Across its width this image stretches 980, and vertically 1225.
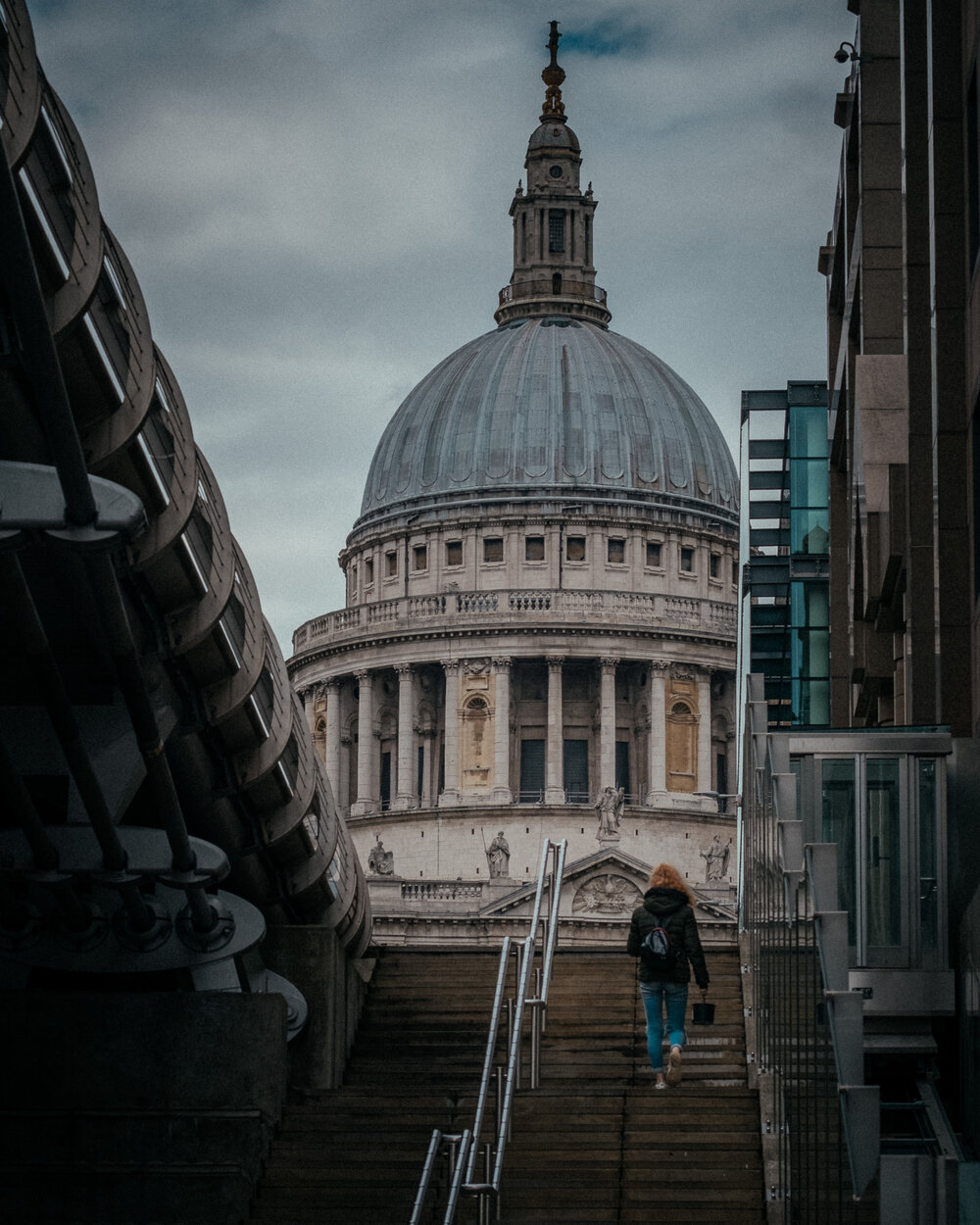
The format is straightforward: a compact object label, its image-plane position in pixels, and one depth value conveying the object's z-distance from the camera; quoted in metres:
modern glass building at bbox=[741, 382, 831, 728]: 55.38
